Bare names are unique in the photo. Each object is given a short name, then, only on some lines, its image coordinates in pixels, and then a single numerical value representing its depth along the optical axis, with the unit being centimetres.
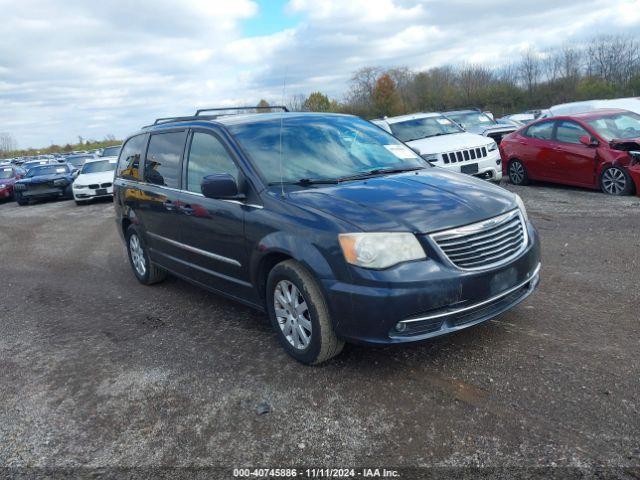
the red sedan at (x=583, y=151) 948
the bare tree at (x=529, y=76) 4928
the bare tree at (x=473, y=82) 5144
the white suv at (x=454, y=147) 1041
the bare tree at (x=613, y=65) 4684
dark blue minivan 344
